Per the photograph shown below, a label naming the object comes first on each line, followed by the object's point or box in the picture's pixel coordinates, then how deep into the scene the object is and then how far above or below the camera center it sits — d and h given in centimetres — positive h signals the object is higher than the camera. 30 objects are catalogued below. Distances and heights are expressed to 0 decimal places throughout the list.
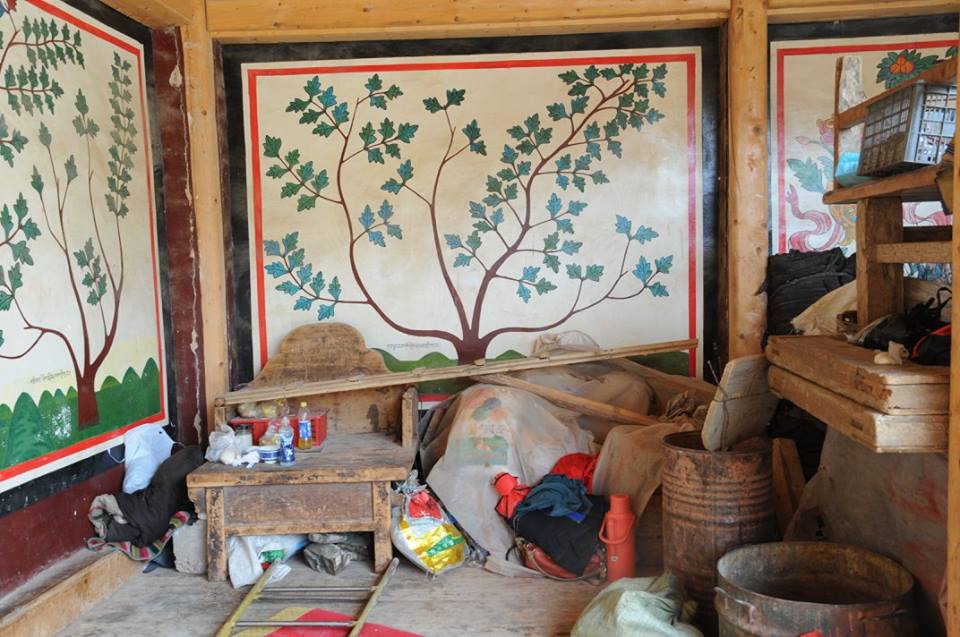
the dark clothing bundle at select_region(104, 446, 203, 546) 430 -111
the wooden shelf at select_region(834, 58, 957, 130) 262 +55
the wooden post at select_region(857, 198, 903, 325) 316 -1
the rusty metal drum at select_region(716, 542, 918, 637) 268 -109
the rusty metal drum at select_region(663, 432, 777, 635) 344 -95
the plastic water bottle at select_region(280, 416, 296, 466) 448 -87
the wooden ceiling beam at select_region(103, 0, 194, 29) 458 +143
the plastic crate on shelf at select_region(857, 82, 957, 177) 264 +41
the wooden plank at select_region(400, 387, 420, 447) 482 -79
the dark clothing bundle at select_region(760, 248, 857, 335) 464 -9
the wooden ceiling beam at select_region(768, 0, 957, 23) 484 +139
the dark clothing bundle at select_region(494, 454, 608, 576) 416 -118
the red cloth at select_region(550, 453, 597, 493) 454 -102
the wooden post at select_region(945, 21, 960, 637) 239 -63
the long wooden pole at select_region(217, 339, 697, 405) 482 -57
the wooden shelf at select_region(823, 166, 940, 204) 270 +24
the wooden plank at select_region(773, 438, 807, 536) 424 -105
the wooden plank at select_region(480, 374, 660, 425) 476 -74
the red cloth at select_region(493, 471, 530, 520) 439 -110
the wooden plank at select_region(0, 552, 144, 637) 347 -134
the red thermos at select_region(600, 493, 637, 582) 407 -124
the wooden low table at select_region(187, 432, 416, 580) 431 -109
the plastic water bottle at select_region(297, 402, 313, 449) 473 -83
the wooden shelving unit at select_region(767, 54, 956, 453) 244 -31
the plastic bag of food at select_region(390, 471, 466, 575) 430 -129
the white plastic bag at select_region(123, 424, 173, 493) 451 -91
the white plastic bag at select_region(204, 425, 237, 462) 451 -84
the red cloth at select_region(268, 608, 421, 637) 365 -148
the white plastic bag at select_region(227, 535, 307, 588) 427 -137
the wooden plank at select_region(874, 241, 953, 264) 268 +3
